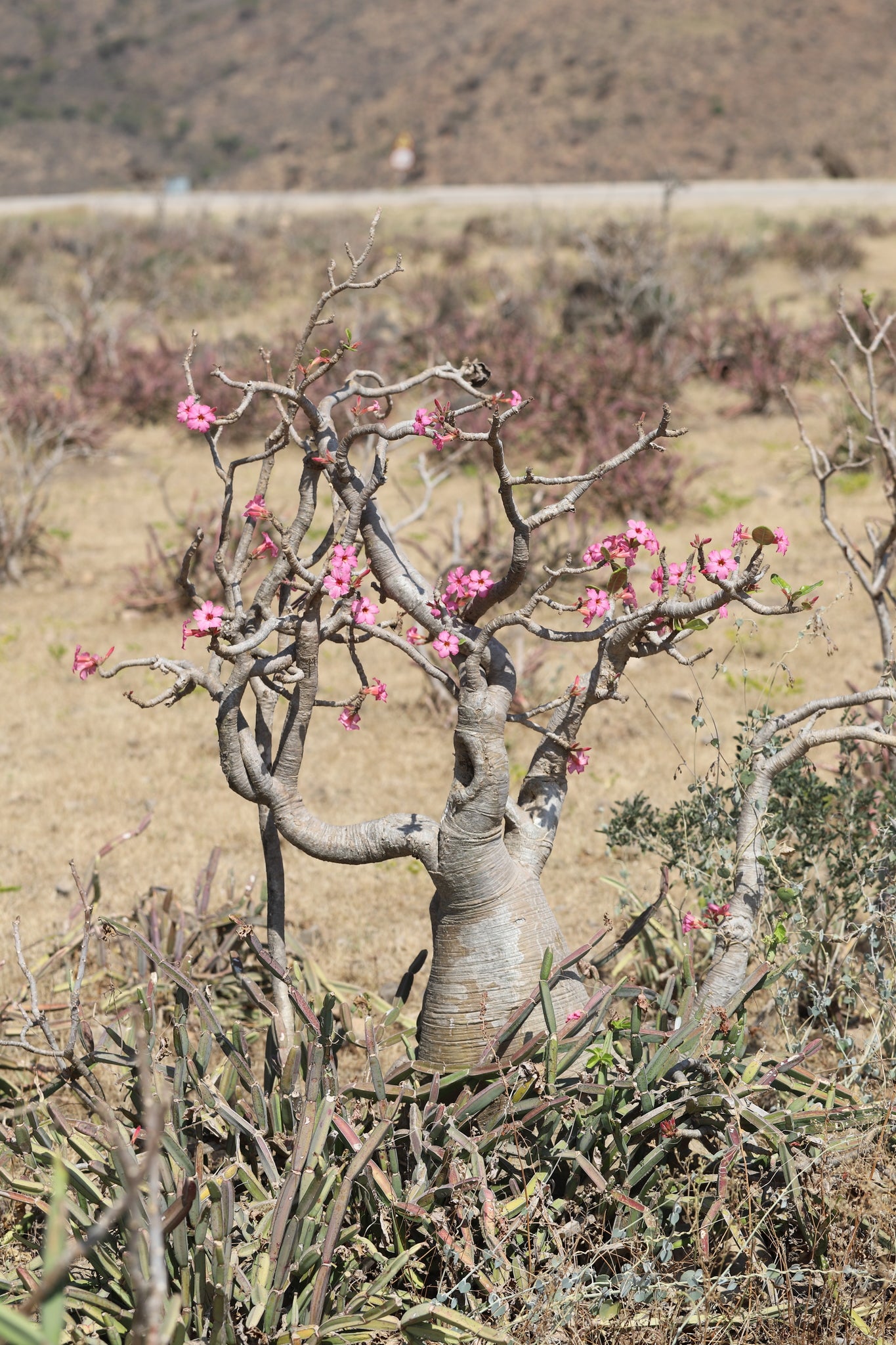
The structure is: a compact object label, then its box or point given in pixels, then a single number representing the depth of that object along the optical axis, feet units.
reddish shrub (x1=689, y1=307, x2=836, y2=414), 69.00
